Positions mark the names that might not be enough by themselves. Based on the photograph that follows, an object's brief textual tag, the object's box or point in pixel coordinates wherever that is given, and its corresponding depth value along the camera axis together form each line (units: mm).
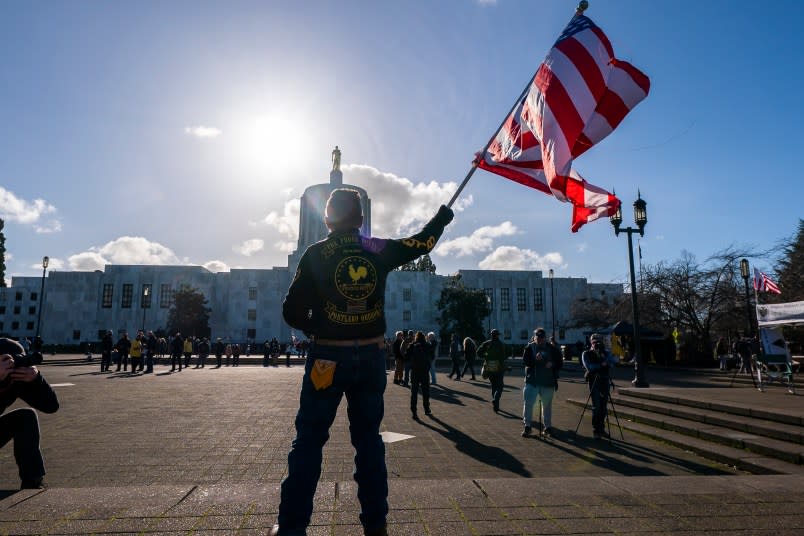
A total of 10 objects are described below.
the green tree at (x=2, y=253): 47341
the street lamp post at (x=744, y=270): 17938
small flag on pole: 14564
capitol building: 62000
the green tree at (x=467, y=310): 49875
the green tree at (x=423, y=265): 81500
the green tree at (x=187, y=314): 57625
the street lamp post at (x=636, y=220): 14273
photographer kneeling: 3408
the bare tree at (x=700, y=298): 25562
